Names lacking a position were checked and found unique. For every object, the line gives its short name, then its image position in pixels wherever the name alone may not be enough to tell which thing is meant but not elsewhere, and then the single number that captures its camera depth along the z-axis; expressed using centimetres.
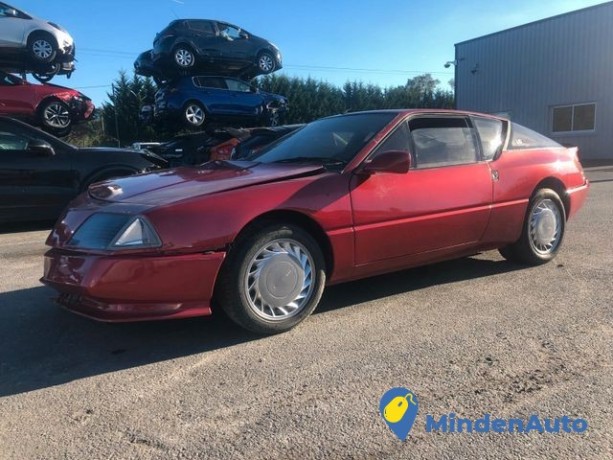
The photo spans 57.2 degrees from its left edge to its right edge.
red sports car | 310
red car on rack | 1109
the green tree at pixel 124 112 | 2853
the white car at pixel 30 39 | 1218
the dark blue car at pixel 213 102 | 1516
